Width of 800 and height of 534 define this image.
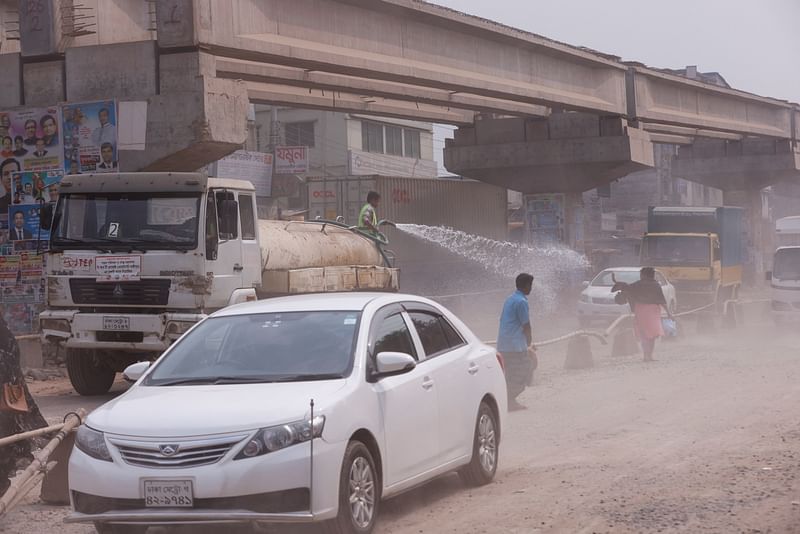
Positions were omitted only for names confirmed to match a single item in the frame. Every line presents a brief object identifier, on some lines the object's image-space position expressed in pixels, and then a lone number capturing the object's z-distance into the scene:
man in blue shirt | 13.48
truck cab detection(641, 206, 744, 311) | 31.81
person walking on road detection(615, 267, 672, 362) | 19.20
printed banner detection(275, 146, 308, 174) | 48.41
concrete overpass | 19.33
